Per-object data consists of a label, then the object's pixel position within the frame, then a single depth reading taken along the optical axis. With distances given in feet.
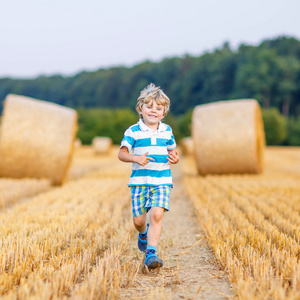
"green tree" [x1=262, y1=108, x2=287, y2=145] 130.62
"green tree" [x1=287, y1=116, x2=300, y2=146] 132.22
